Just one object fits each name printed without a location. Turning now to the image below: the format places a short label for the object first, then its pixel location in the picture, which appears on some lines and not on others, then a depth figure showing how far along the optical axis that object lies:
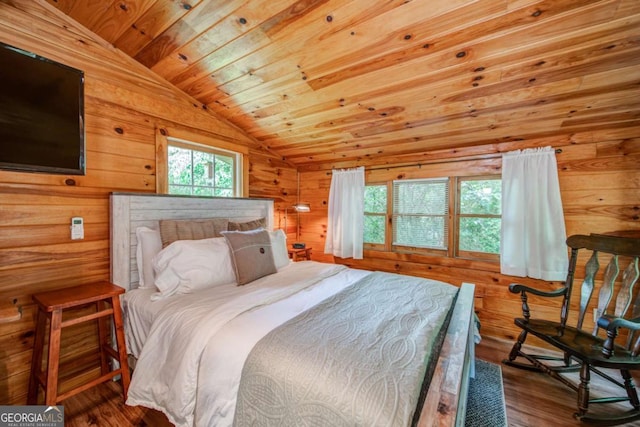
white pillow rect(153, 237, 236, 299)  1.74
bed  0.88
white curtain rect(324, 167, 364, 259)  3.35
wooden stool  1.39
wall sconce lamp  3.42
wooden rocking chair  1.54
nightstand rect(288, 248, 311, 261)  3.32
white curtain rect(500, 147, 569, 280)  2.29
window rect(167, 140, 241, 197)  2.46
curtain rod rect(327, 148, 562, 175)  2.55
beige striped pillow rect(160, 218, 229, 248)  2.03
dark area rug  1.58
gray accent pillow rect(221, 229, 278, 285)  1.95
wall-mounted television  1.44
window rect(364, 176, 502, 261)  2.71
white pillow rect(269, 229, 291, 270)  2.44
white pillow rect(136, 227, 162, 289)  1.93
